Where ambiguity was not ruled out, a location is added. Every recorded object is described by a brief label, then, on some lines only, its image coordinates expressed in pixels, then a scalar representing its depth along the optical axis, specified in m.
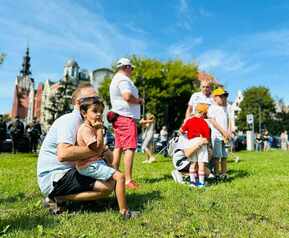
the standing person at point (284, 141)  24.06
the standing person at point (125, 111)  3.64
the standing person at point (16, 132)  10.97
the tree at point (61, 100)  24.33
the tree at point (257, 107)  40.38
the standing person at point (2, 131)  11.67
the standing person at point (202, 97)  4.25
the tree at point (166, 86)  28.04
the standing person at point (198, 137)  3.82
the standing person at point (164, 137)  12.28
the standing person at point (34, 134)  11.58
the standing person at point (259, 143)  19.92
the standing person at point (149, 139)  7.88
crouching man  2.33
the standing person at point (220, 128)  4.40
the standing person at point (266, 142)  20.06
